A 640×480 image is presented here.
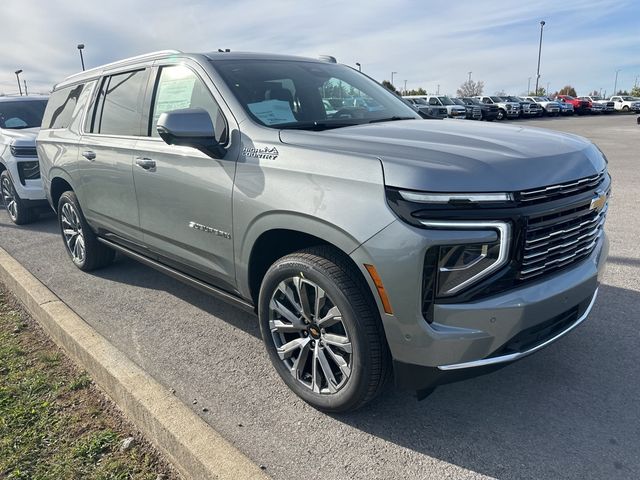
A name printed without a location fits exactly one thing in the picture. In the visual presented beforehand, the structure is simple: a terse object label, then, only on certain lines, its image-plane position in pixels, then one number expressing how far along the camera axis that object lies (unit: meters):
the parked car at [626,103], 46.12
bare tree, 90.75
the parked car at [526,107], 38.50
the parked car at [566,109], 42.47
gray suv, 2.18
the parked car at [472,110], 33.19
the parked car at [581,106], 44.50
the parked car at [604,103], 45.00
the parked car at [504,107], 36.69
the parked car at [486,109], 34.88
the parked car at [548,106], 40.84
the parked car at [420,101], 31.99
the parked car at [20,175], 7.50
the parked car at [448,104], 31.59
